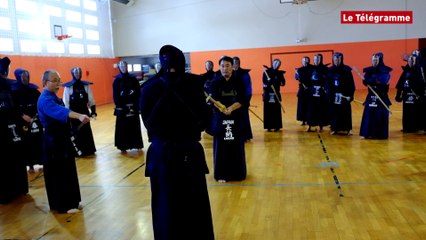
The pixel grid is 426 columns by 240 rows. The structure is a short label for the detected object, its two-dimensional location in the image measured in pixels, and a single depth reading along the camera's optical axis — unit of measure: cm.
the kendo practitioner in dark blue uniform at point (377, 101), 836
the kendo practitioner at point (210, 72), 912
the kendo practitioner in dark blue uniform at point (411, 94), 892
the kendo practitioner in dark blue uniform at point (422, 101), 892
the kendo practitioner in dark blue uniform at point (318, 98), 962
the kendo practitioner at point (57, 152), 442
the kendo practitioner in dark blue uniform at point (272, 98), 995
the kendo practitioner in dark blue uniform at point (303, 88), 1027
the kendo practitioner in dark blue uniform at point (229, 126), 550
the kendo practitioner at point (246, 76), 778
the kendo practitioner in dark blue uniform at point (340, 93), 887
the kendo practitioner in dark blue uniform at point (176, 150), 303
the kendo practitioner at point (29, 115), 680
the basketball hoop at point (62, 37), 1642
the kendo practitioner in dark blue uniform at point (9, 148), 547
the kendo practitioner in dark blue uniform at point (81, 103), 809
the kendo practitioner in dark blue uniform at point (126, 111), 810
